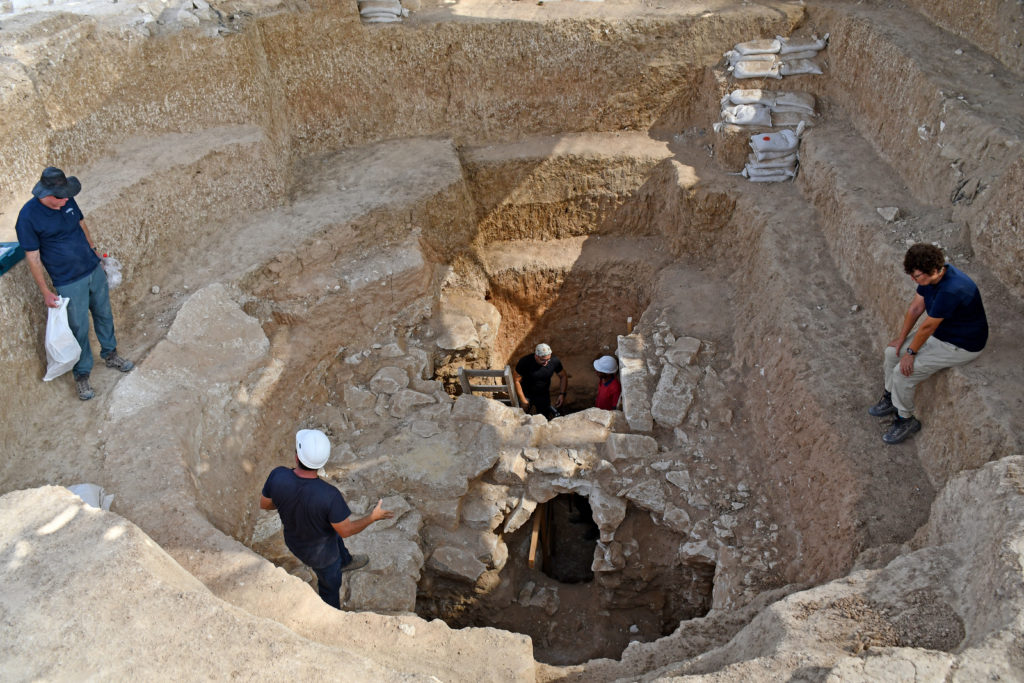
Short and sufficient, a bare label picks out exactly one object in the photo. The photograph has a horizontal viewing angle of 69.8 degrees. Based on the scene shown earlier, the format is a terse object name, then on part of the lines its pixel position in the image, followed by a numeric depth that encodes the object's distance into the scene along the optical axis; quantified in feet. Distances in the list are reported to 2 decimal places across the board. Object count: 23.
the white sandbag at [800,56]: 27.40
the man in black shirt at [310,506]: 13.83
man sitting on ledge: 14.12
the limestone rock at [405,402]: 21.99
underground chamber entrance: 19.38
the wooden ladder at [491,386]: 23.86
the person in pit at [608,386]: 24.11
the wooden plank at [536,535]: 20.29
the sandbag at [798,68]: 27.17
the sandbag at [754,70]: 27.04
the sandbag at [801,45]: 27.37
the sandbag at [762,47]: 27.20
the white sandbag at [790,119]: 26.32
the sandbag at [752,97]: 26.71
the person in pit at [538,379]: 24.66
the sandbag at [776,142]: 25.59
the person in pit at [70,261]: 15.98
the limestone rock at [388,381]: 22.58
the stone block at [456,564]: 18.80
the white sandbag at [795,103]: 26.43
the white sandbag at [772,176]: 25.91
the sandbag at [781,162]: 25.80
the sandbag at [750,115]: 26.32
